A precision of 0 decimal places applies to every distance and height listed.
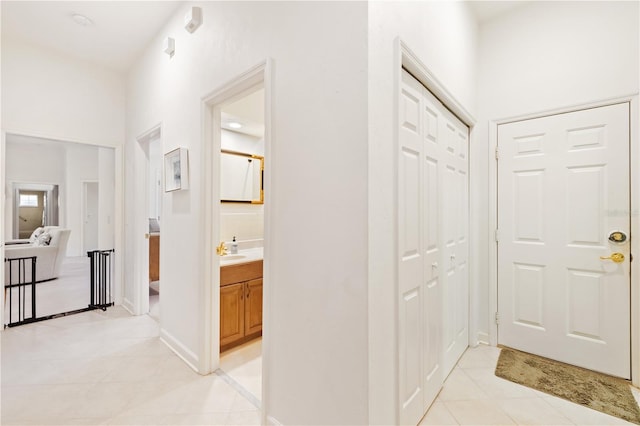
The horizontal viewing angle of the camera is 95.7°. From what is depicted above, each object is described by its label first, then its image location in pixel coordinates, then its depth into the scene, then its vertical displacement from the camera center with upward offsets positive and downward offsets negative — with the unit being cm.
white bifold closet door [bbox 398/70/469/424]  149 -20
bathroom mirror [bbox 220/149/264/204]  330 +42
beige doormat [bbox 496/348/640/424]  183 -121
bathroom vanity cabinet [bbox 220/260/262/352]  247 -81
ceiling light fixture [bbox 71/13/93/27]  275 +186
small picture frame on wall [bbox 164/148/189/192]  235 +36
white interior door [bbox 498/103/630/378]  214 -19
